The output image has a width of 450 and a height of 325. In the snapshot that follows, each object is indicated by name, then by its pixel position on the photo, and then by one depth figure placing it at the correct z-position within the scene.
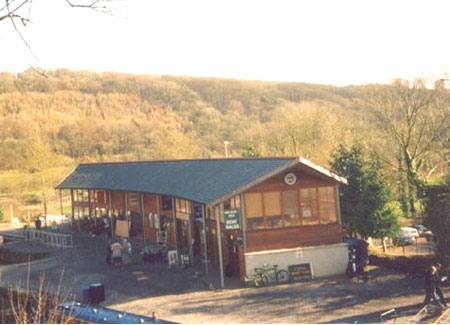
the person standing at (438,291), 17.14
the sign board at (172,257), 26.81
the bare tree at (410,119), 40.22
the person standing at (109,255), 28.31
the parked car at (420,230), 35.09
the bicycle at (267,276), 21.94
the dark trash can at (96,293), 20.29
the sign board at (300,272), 22.55
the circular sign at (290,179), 22.84
